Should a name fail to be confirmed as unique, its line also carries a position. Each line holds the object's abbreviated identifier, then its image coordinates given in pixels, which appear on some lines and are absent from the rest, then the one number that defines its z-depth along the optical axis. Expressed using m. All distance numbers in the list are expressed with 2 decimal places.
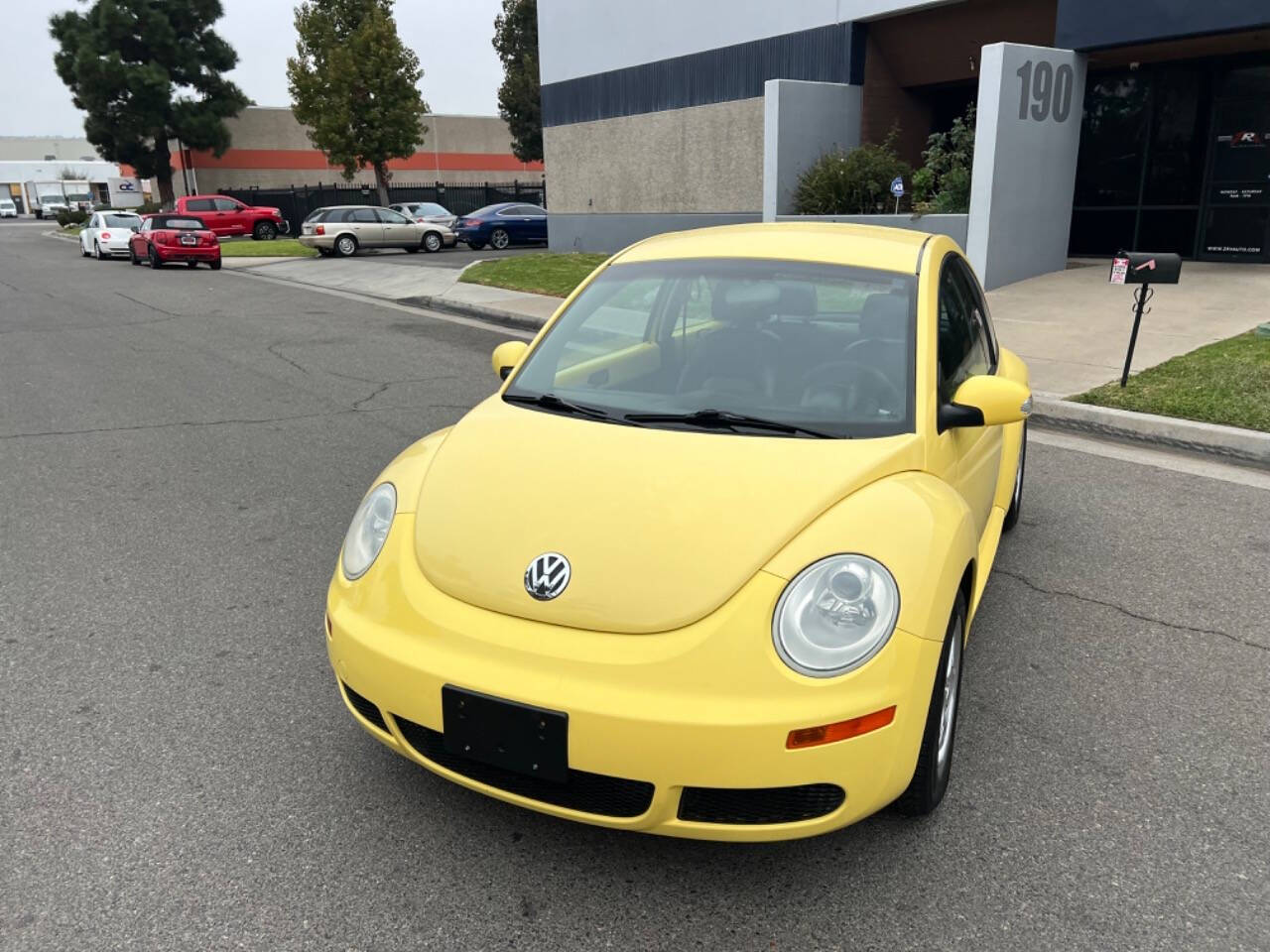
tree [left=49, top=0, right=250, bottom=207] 45.84
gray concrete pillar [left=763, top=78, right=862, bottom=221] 16.58
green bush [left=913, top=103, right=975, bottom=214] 14.75
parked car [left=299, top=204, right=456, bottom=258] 26.58
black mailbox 7.32
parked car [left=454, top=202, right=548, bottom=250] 28.59
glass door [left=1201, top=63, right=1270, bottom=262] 14.55
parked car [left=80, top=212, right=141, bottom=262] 28.91
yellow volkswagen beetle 2.28
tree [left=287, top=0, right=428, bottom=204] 37.81
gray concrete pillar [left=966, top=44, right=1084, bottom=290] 13.15
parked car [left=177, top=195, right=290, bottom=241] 34.84
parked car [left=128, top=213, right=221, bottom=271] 24.59
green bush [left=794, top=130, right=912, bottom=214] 16.09
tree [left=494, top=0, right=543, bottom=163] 44.91
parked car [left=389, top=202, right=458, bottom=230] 29.42
